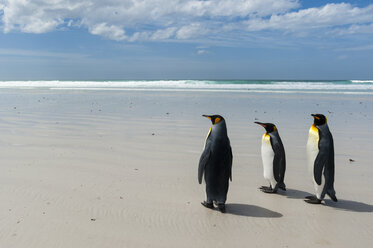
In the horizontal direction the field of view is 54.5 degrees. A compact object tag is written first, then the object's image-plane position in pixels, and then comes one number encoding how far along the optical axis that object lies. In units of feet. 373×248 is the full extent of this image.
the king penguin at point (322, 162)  11.57
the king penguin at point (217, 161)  11.13
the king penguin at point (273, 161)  12.64
